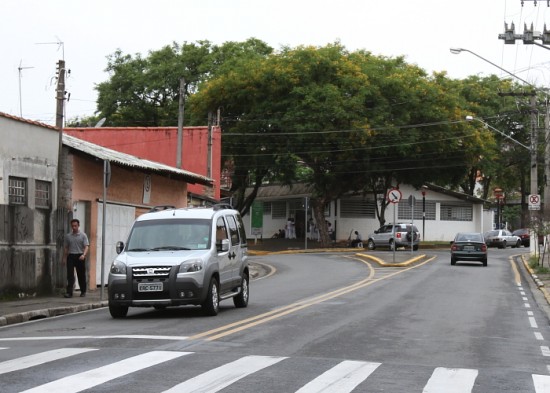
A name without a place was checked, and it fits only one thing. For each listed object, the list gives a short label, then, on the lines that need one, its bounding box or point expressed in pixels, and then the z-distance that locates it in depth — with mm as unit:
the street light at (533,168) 43281
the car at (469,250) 39062
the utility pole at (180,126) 37481
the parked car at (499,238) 64125
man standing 20672
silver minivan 15820
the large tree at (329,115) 50781
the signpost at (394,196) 39125
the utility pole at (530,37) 31844
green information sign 64875
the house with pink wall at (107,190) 23188
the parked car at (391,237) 55250
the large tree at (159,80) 62625
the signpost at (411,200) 42734
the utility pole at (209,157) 42425
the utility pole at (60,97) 21797
